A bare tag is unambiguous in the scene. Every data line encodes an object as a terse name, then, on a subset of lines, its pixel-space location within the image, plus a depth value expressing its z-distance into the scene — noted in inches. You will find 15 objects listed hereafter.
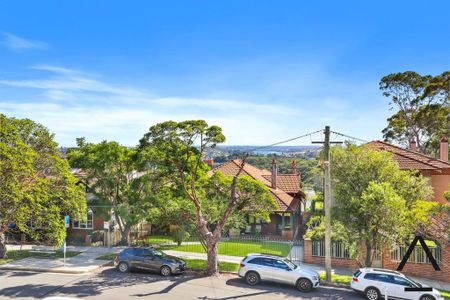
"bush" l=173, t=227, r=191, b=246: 987.1
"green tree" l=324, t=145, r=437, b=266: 738.2
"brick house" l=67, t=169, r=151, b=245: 1151.0
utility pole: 782.5
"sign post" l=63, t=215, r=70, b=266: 969.4
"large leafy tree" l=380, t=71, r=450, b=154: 1747.0
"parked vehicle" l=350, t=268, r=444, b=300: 677.3
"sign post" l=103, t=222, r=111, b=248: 1116.0
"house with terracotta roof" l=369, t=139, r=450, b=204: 1173.7
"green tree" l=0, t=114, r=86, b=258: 919.0
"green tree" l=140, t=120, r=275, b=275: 845.8
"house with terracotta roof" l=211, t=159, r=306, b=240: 1310.3
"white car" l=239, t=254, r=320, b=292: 753.6
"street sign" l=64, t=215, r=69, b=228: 969.4
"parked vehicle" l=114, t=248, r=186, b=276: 840.9
